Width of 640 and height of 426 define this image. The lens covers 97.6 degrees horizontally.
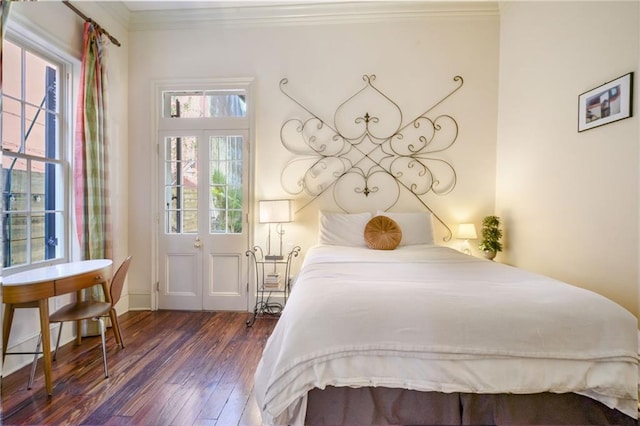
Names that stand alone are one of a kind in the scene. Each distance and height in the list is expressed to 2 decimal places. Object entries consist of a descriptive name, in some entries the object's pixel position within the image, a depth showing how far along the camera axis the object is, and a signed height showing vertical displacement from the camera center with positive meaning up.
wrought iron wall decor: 3.16 +0.65
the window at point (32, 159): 2.03 +0.37
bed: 1.17 -0.64
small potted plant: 2.91 -0.28
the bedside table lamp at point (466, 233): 2.96 -0.25
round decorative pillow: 2.67 -0.23
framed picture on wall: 1.76 +0.73
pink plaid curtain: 2.45 +0.45
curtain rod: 2.41 +1.72
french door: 3.20 -0.18
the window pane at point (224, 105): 3.22 +1.19
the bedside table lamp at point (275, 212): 2.90 -0.04
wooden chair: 1.90 -0.75
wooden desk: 1.62 -0.51
